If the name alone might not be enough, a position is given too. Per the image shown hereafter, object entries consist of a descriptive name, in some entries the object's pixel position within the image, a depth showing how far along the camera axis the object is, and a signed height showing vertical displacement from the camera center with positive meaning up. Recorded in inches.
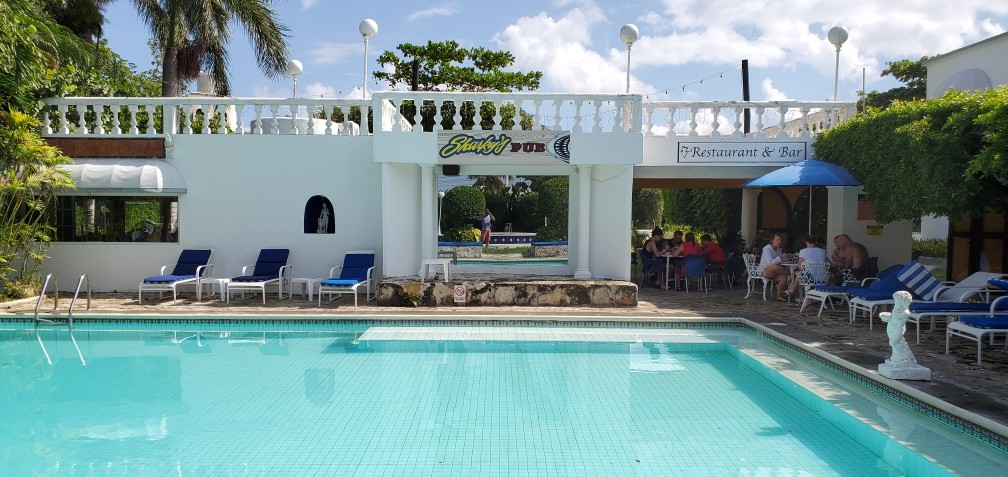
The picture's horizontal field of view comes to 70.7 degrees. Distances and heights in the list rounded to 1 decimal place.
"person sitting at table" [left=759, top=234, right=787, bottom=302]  535.2 -30.2
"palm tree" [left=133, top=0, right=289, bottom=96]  746.2 +202.1
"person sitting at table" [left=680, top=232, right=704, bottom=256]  591.5 -17.2
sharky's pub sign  512.7 +56.2
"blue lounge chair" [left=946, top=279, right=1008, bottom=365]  309.4 -42.5
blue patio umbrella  486.0 +35.4
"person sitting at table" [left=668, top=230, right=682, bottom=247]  598.5 -12.5
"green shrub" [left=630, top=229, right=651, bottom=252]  896.0 -18.7
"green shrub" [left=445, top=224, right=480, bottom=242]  579.2 -9.2
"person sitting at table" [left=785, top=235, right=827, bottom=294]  489.7 -19.3
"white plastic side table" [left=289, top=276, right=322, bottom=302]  522.3 -50.0
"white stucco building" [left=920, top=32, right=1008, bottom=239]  633.6 +156.2
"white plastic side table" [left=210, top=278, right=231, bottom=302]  509.7 -48.6
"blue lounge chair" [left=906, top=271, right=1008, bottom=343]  360.5 -39.1
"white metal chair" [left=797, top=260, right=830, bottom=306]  487.2 -32.3
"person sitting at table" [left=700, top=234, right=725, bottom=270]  596.7 -24.6
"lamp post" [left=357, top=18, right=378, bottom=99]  572.7 +155.8
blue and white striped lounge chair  407.8 -35.3
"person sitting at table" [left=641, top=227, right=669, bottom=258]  603.2 -17.9
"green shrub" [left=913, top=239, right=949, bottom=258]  947.3 -26.5
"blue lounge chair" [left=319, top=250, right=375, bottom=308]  490.6 -39.5
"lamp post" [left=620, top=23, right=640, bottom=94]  549.0 +148.5
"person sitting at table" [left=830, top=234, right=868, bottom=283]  506.0 -20.5
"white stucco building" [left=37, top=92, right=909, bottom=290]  538.3 +28.6
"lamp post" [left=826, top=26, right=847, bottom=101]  557.0 +150.8
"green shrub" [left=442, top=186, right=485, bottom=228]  566.9 +13.5
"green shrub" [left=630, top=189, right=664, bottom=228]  1090.7 +28.2
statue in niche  561.3 +0.8
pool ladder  430.3 -59.0
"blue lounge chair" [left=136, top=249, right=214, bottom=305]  509.4 -41.6
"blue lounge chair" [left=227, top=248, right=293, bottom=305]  518.9 -39.0
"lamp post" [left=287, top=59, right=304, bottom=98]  687.7 +148.2
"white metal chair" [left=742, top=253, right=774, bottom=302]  541.6 -33.7
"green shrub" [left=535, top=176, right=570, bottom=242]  570.3 +12.7
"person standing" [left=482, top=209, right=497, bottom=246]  578.0 -4.9
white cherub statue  273.0 -40.7
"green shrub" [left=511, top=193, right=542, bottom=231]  572.7 +8.1
